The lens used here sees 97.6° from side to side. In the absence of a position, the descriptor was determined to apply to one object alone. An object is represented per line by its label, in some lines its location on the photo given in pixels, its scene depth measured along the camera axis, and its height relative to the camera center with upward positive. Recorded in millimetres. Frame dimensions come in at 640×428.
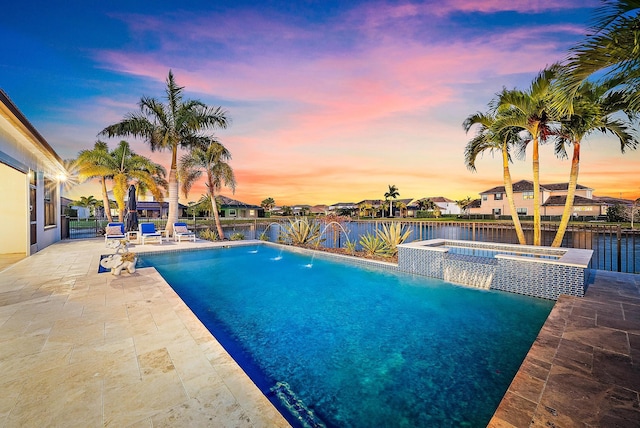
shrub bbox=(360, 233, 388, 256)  9852 -1186
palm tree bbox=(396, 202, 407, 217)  64162 +1084
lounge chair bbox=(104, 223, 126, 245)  12695 -831
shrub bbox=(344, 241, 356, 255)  10336 -1307
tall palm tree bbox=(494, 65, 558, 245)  7320 +2776
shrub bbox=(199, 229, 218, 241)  15223 -1234
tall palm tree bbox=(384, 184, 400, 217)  67438 +4781
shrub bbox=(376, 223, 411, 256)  9578 -858
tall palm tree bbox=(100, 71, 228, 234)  13938 +4685
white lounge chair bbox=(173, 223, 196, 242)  13670 -966
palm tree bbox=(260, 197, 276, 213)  75062 +2721
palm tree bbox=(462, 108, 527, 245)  8797 +2395
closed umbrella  13445 +181
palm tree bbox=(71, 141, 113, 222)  17266 +3165
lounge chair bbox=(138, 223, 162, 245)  12803 -887
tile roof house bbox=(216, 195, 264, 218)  47500 +766
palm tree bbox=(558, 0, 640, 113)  3027 +1881
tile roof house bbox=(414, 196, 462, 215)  74438 +1989
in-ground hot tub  5227 -1189
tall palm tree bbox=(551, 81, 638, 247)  6914 +2386
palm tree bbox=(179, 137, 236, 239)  14969 +2511
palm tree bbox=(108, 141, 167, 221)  18641 +2991
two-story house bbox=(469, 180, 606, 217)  37906 +1705
